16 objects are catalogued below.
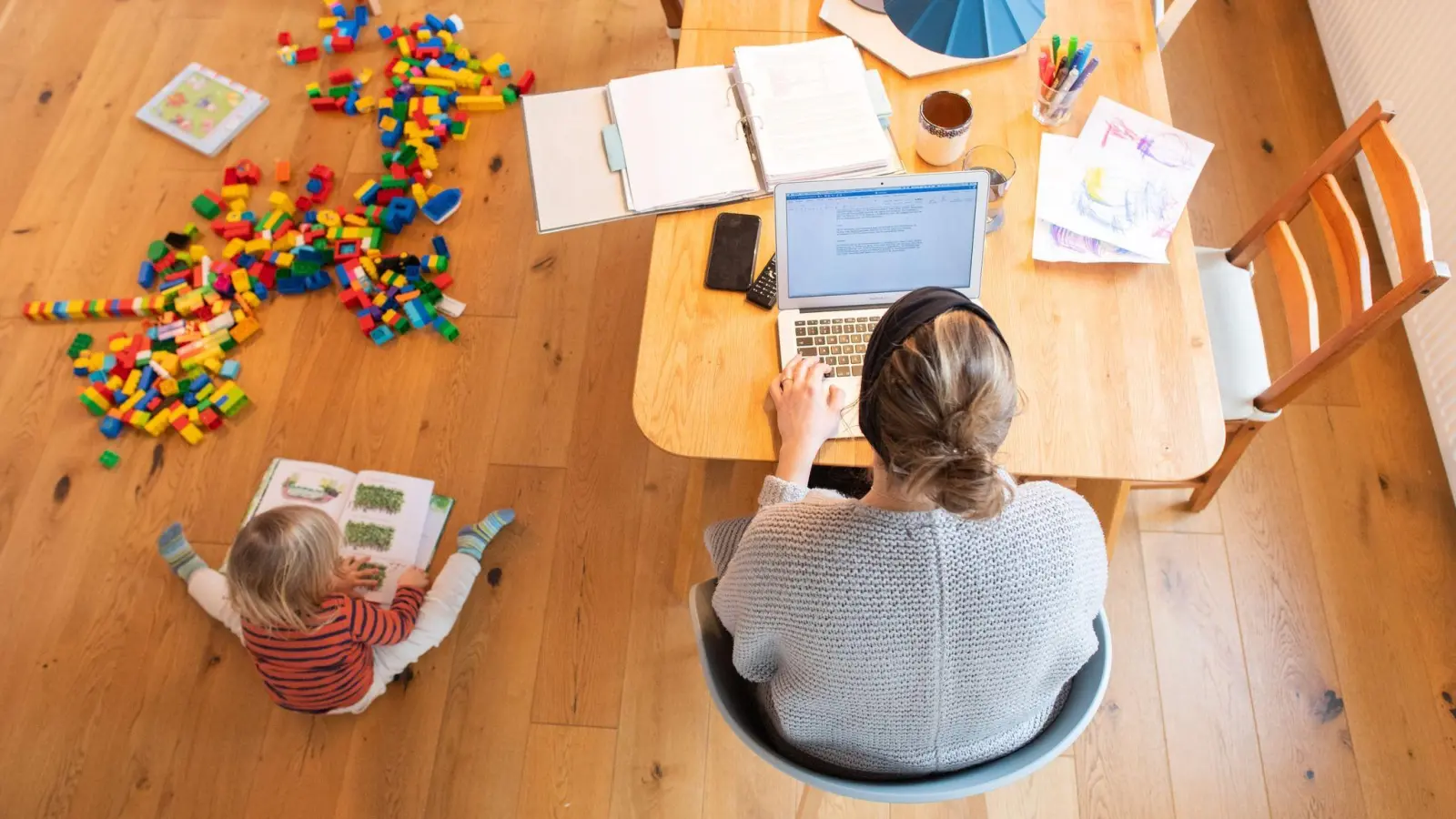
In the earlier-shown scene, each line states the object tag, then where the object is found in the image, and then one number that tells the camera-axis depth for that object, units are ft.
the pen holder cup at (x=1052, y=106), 4.82
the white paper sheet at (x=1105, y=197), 4.59
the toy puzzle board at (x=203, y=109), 8.28
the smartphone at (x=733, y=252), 4.54
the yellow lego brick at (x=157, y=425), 7.00
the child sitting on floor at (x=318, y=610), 5.18
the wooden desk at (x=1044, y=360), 4.16
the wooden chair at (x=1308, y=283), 4.57
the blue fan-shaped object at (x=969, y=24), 3.88
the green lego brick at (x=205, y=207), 7.82
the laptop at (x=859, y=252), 4.01
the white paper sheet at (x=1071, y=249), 4.56
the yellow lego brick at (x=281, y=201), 7.76
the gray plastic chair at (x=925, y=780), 3.52
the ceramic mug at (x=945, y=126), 4.63
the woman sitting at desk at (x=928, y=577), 3.01
